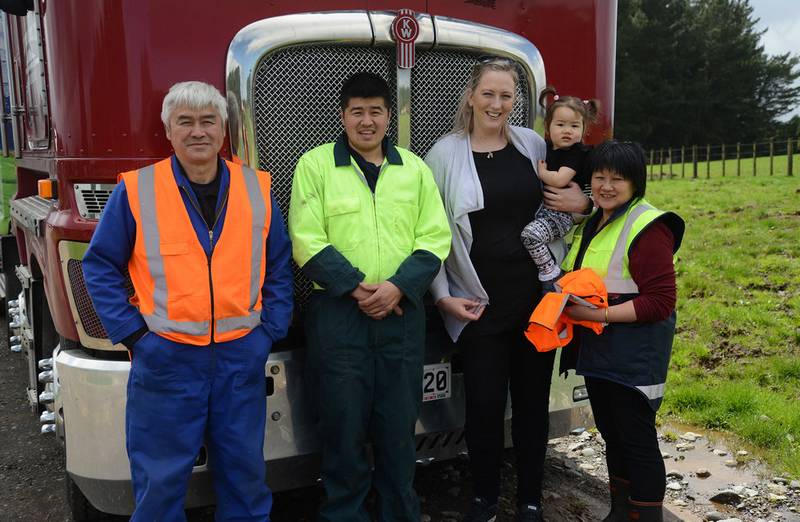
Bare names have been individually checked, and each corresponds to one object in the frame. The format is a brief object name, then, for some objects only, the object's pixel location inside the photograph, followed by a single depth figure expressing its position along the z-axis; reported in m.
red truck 2.68
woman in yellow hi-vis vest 2.82
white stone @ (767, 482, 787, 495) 3.62
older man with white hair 2.51
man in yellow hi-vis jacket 2.78
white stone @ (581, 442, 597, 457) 4.20
